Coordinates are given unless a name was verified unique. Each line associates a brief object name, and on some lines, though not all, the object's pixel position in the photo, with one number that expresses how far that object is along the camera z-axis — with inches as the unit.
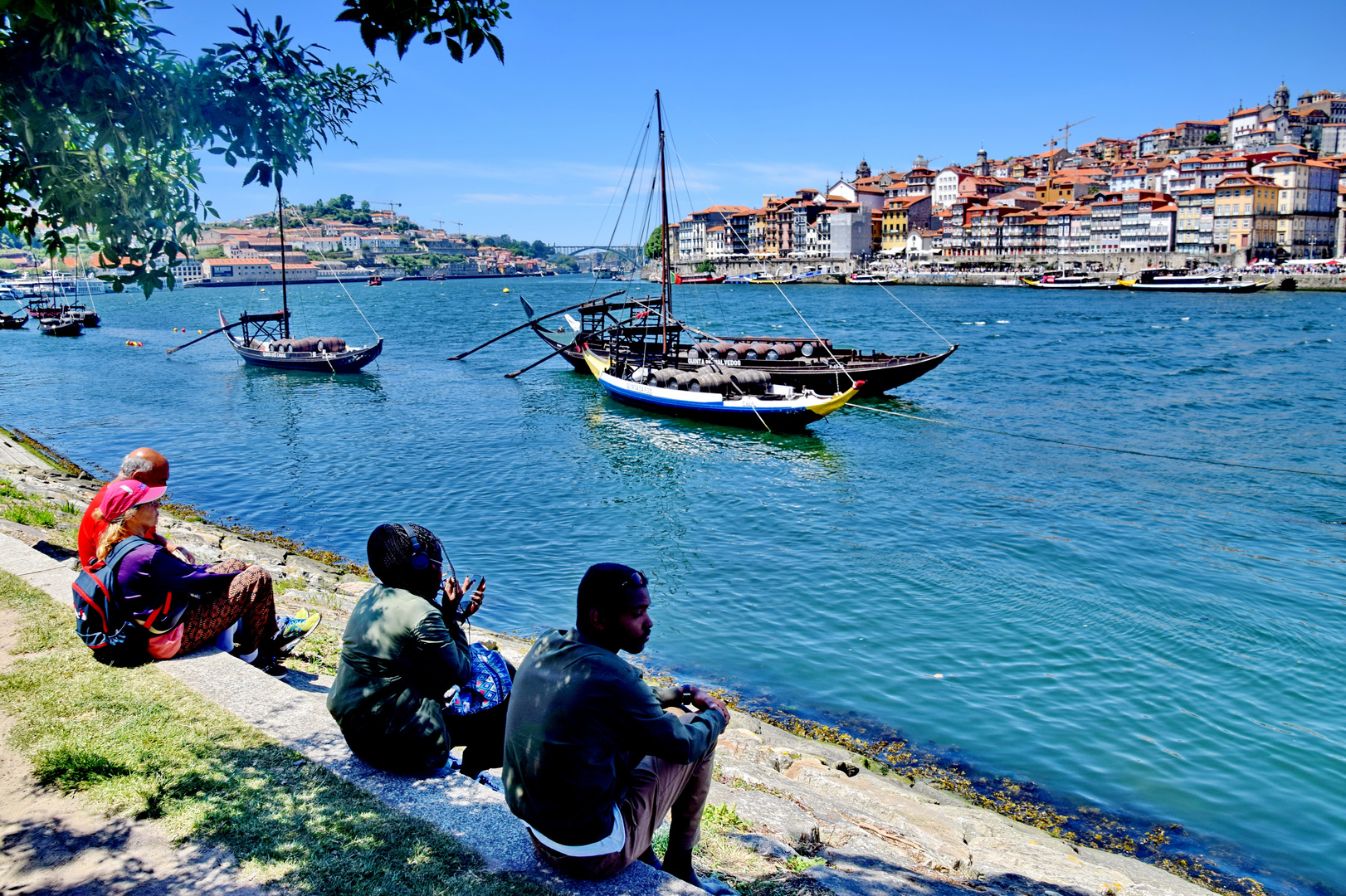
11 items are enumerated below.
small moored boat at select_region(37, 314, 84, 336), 2427.4
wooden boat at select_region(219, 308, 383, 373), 1598.2
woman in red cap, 201.9
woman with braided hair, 160.1
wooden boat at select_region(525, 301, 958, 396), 1219.2
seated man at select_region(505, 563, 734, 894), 128.3
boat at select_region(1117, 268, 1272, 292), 3816.4
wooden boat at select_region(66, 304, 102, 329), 2609.5
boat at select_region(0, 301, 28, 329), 2635.3
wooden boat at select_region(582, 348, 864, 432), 1016.2
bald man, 217.0
